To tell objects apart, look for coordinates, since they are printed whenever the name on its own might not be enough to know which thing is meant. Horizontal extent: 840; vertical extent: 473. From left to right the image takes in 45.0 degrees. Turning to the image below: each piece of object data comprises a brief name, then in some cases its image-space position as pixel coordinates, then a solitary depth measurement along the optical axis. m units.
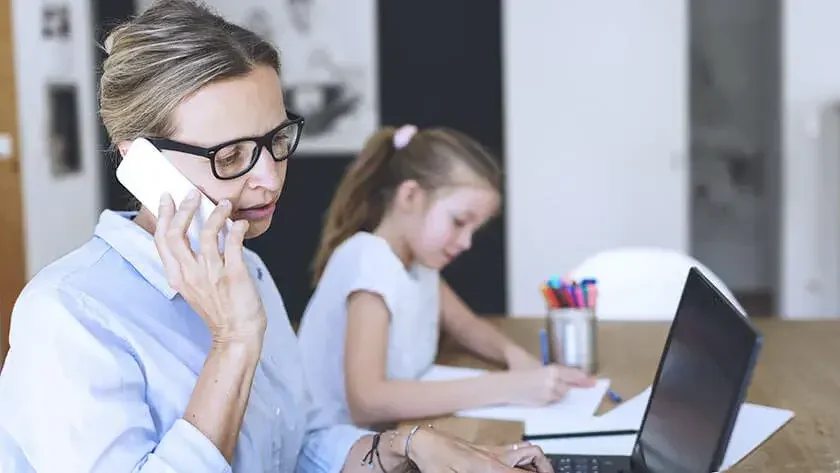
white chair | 2.60
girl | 1.76
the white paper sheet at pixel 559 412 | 1.61
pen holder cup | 1.96
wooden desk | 1.42
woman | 1.06
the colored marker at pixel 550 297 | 1.98
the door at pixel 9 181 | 3.59
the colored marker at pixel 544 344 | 1.97
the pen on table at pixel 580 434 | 1.55
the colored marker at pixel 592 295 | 1.98
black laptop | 1.05
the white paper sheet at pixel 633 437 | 1.46
